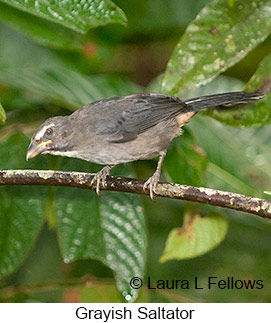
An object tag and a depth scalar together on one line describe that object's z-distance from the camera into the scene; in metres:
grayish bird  6.64
